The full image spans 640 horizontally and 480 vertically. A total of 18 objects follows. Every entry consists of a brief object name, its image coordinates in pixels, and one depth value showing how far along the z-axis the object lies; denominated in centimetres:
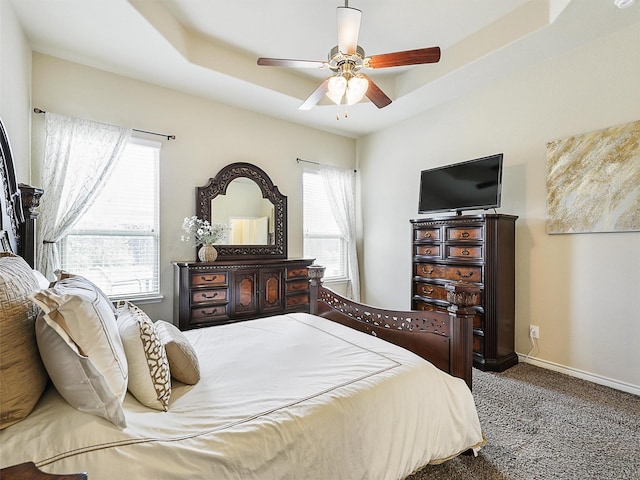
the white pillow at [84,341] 92
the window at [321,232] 462
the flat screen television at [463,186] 305
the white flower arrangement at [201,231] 351
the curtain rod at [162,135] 331
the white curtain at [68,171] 281
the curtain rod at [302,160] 446
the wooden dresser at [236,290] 321
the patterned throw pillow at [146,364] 118
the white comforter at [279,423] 88
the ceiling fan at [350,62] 198
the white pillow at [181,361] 136
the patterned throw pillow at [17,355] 84
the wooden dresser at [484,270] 297
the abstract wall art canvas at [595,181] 252
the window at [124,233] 308
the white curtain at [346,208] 476
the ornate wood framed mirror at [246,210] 374
